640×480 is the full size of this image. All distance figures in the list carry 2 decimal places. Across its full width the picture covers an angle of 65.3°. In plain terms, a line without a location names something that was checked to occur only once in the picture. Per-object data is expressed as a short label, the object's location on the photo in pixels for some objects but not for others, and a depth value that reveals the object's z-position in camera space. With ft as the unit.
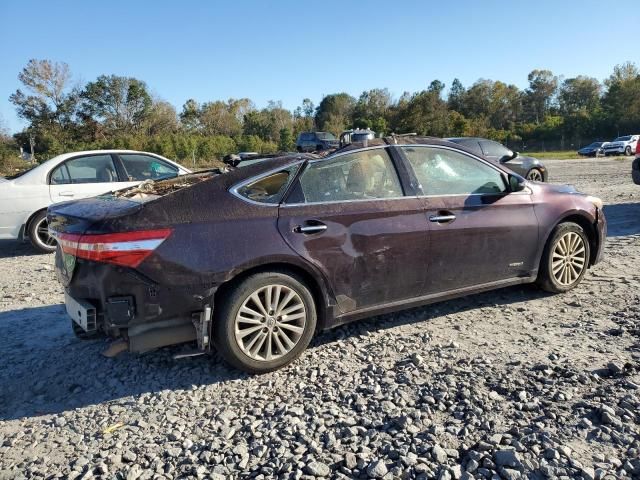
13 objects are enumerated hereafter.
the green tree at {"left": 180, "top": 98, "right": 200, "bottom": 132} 200.79
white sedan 25.09
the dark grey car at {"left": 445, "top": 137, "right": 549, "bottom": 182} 42.93
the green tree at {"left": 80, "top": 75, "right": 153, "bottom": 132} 166.20
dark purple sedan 10.57
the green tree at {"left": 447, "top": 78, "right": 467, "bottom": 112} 273.54
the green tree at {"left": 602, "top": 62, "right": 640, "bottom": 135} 194.80
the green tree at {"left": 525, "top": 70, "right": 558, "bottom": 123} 304.71
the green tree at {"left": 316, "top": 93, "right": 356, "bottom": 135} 266.38
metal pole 127.05
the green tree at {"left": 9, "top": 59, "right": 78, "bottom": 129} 154.71
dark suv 87.45
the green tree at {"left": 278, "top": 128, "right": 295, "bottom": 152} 161.63
